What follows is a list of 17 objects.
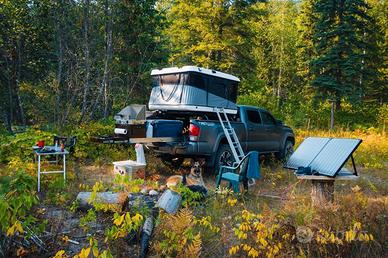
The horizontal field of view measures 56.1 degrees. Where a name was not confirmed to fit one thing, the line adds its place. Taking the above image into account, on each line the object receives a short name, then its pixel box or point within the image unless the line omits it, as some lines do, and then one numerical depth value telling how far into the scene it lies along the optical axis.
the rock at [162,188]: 6.62
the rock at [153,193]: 6.21
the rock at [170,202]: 5.16
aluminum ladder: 8.51
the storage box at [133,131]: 7.71
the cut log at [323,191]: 5.60
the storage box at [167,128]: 7.91
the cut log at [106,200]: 5.14
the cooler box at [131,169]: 7.71
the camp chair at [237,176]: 6.59
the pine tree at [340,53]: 19.20
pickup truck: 8.00
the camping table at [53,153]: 6.76
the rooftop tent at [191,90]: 8.80
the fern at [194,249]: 4.02
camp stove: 7.72
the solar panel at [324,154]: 5.50
